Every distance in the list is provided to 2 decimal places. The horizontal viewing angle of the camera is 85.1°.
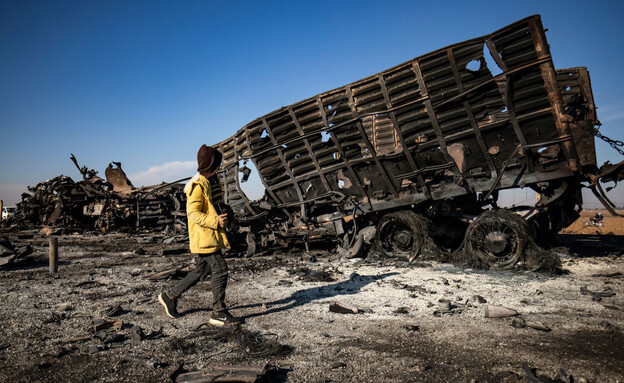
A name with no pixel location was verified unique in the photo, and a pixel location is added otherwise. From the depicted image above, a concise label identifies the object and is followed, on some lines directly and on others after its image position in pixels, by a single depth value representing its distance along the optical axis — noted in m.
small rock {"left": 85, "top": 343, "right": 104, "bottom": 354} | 3.00
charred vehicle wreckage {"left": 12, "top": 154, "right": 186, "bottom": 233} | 16.41
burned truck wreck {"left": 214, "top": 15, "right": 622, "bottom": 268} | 5.70
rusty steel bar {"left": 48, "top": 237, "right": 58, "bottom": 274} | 6.92
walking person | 3.70
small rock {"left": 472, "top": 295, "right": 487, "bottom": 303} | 4.26
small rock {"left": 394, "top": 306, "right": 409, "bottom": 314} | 3.99
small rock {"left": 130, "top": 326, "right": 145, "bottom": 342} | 3.27
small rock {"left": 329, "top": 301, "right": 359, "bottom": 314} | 3.99
